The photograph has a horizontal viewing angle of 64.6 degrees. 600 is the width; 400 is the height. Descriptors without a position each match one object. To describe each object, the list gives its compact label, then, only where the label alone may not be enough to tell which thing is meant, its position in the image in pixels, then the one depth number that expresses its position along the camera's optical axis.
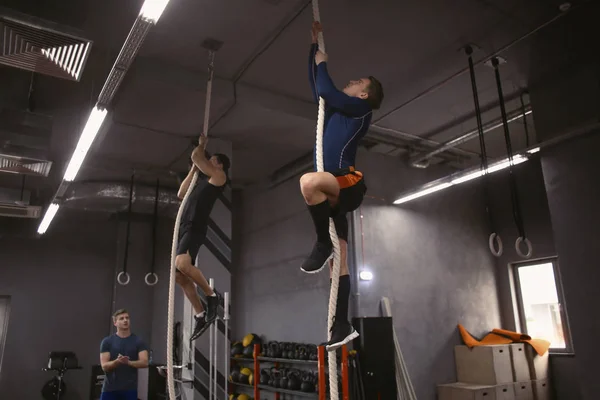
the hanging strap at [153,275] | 6.03
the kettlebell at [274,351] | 6.93
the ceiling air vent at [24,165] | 4.78
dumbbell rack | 5.35
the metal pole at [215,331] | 5.04
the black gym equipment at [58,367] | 8.27
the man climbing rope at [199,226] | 3.12
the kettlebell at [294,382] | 6.43
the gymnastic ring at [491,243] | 4.53
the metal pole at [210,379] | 5.14
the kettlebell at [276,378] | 6.71
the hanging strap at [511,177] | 4.51
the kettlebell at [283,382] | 6.54
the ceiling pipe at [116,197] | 7.82
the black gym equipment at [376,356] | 5.75
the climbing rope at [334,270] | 1.87
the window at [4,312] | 9.62
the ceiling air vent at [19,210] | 6.99
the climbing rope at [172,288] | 2.36
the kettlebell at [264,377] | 6.91
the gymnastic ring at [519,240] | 4.47
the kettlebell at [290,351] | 6.70
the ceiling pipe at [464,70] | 4.43
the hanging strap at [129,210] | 6.48
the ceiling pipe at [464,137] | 6.07
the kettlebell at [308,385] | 6.24
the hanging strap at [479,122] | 4.82
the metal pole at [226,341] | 5.26
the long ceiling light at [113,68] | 3.32
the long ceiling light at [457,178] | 5.17
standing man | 4.64
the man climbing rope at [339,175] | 2.21
